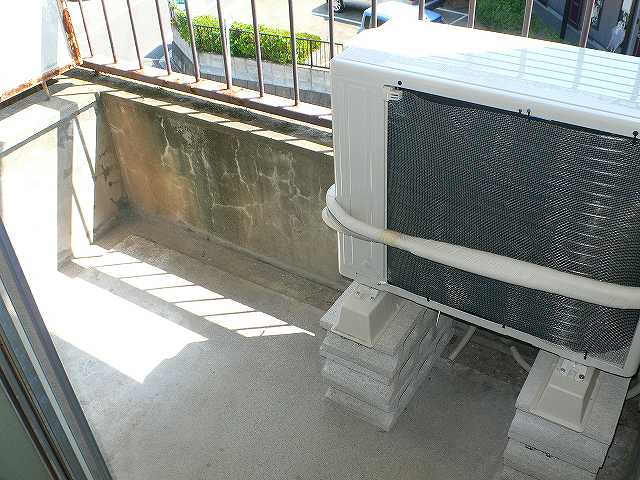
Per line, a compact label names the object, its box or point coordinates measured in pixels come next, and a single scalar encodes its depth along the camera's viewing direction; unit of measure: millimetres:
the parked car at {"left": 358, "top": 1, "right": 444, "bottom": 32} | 7791
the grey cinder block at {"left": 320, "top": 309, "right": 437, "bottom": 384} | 2457
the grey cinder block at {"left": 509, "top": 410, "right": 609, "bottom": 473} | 2070
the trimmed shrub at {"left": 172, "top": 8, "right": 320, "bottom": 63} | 8930
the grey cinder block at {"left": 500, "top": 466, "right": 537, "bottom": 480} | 2359
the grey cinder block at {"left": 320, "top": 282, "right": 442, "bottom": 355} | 2436
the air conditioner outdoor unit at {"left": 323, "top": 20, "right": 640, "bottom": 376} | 1598
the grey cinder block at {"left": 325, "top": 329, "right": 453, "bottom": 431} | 2648
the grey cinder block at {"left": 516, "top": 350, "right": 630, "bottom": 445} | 2059
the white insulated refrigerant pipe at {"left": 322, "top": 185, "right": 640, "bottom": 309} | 1707
